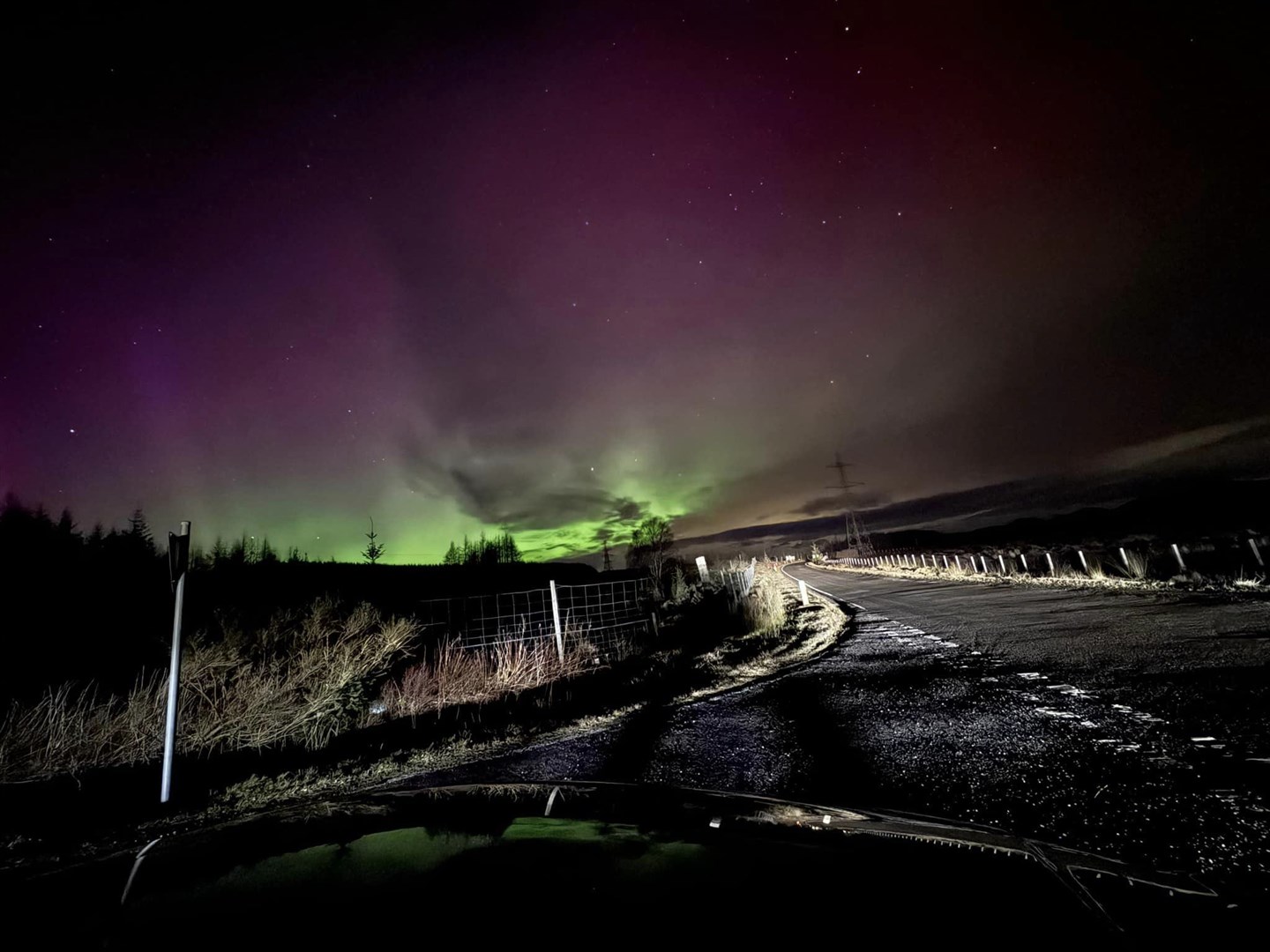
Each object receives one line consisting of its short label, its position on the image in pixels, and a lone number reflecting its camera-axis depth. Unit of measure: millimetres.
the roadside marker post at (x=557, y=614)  12614
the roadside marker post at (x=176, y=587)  4523
